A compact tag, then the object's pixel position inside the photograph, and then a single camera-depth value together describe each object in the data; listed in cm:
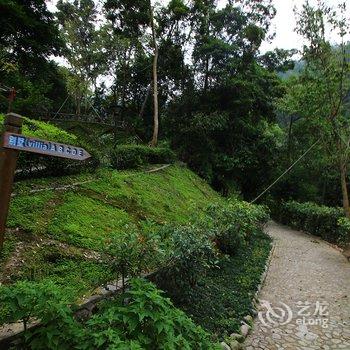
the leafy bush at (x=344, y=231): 1262
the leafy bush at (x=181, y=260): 506
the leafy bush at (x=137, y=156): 1349
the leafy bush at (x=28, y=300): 278
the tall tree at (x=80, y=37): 3066
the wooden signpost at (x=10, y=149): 320
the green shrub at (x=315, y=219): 1730
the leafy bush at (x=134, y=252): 425
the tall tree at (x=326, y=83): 1502
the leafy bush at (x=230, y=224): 861
